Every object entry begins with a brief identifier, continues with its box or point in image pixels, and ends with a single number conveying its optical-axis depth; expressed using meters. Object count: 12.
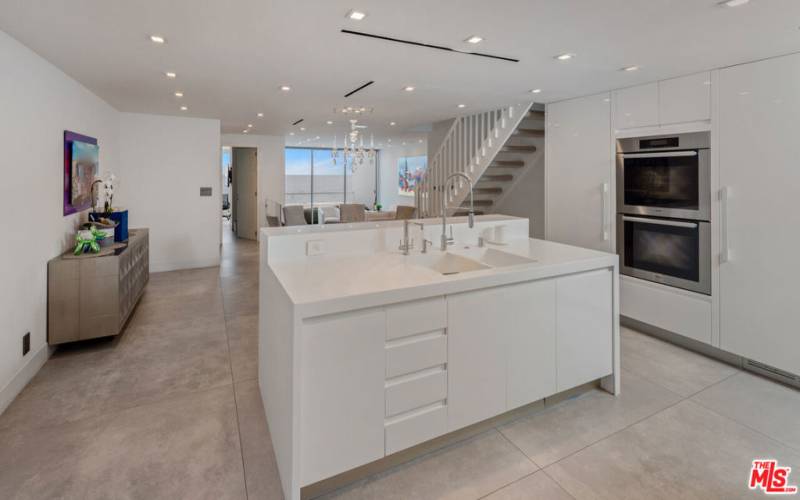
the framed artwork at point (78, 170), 3.54
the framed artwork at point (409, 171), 12.46
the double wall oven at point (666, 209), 3.26
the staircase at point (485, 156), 5.26
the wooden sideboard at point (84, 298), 3.16
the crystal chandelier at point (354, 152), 6.69
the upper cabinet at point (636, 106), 3.54
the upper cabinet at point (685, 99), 3.19
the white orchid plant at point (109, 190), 4.09
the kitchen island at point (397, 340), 1.67
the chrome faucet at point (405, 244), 2.59
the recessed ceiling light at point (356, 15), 2.29
